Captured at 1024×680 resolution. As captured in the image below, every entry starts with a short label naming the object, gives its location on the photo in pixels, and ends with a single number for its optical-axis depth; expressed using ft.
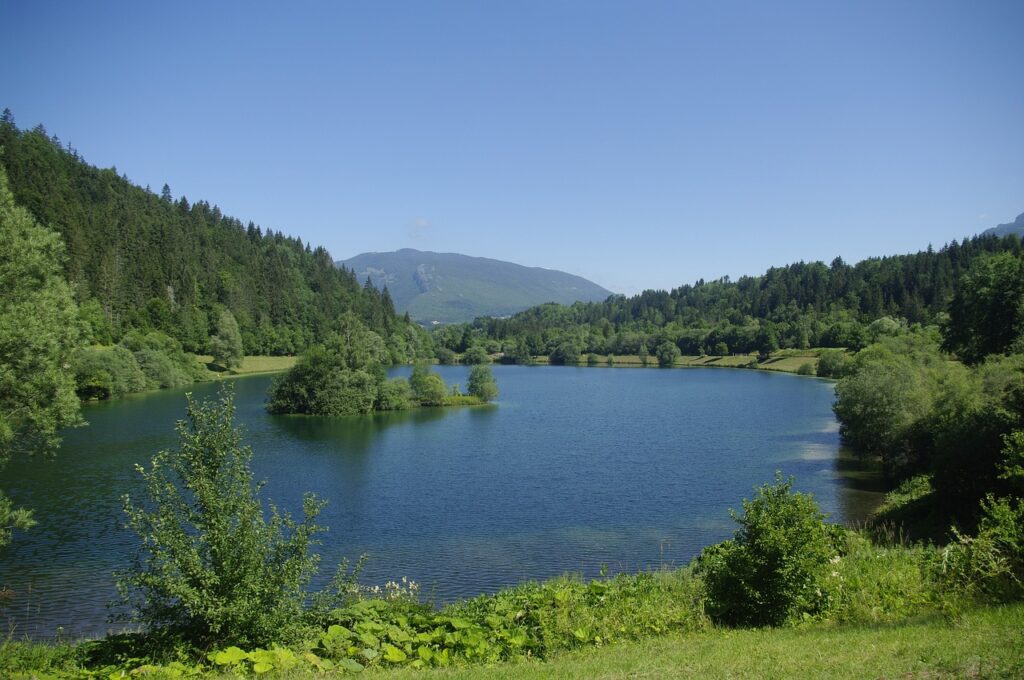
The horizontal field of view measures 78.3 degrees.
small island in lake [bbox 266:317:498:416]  241.55
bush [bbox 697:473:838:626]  42.86
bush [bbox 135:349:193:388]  296.92
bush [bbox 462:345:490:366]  570.70
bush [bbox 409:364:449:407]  268.82
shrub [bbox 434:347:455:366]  565.12
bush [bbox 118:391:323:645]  36.14
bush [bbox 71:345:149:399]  247.70
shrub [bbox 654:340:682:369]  563.89
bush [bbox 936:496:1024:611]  40.04
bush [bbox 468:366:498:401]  281.13
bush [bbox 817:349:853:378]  379.55
